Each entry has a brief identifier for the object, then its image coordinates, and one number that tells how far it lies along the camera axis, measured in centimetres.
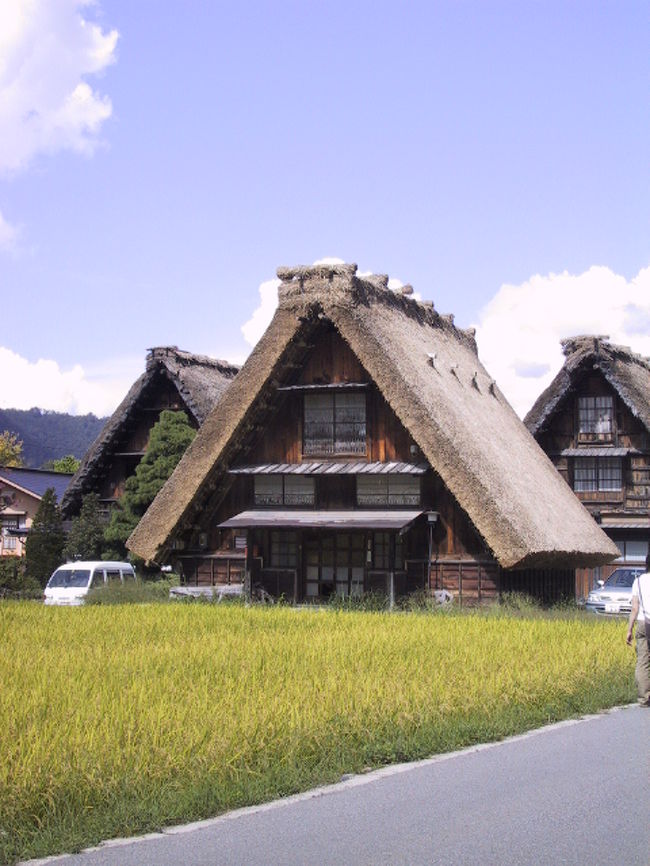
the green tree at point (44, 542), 3575
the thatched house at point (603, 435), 3597
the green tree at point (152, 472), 3384
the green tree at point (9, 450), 5774
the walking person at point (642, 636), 1127
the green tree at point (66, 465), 6919
